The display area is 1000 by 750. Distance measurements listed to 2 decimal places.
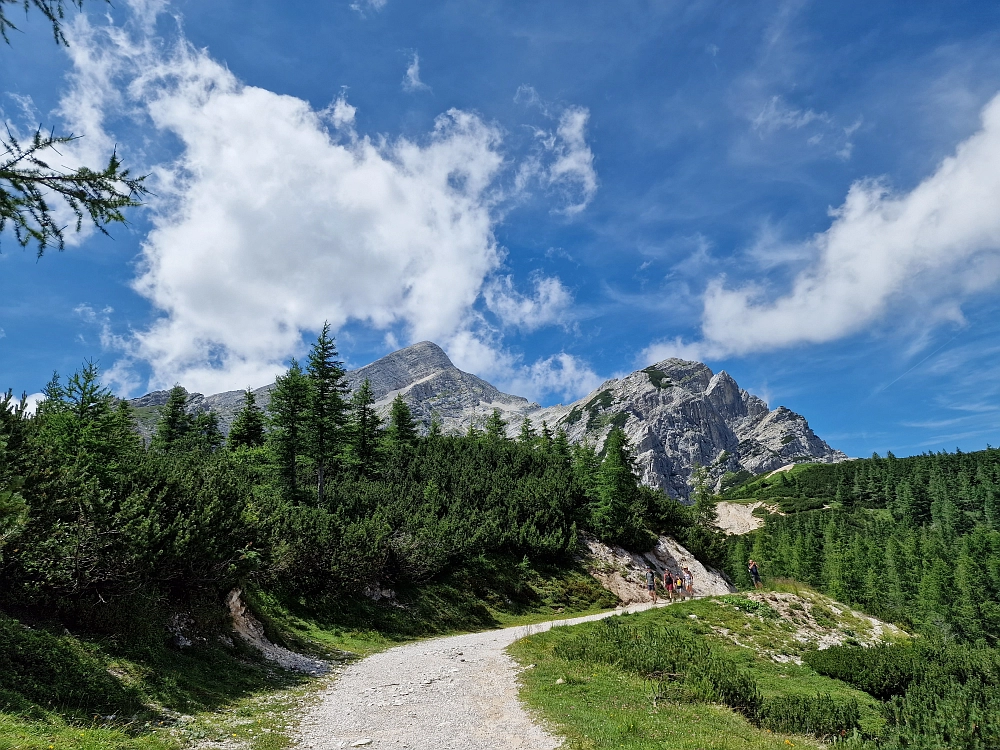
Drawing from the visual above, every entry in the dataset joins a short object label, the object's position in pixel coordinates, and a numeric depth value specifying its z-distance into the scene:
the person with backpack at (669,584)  35.50
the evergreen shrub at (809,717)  12.19
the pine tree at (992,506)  143.50
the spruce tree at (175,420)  63.50
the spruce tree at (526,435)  83.19
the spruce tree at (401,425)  56.25
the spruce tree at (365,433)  46.34
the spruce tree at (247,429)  62.42
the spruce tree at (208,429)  63.24
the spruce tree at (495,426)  78.06
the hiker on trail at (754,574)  33.26
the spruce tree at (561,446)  73.36
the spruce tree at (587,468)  48.03
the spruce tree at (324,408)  34.41
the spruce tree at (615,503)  44.25
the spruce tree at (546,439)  75.97
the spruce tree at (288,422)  34.00
